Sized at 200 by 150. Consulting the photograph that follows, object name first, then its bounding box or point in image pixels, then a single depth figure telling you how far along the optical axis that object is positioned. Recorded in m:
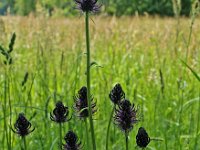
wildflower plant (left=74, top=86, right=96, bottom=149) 0.63
